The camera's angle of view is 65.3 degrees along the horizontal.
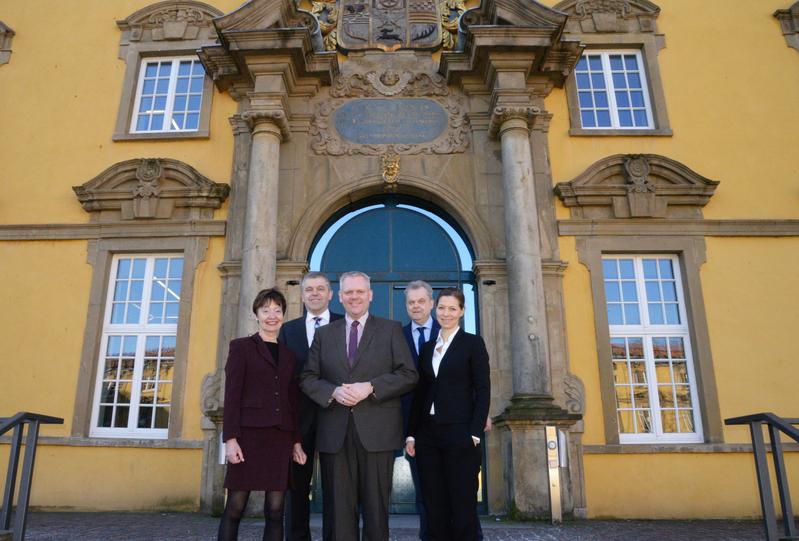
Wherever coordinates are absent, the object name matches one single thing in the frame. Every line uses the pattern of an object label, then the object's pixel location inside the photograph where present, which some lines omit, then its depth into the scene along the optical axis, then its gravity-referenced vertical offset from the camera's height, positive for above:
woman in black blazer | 3.70 +0.16
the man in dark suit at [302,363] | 4.03 +0.55
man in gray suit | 3.43 +0.25
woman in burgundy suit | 3.58 +0.14
